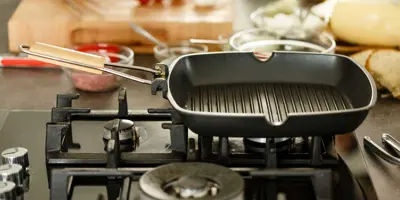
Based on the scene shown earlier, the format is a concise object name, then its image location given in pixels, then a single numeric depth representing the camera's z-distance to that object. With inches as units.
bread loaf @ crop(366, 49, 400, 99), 60.2
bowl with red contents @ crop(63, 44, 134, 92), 61.1
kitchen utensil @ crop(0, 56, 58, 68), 66.3
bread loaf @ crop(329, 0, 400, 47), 62.6
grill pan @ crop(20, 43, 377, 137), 50.9
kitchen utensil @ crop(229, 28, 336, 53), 62.1
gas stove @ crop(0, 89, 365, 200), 42.3
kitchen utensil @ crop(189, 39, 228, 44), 64.4
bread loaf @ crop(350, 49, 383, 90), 61.9
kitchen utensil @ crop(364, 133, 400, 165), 50.8
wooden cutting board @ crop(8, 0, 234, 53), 68.0
